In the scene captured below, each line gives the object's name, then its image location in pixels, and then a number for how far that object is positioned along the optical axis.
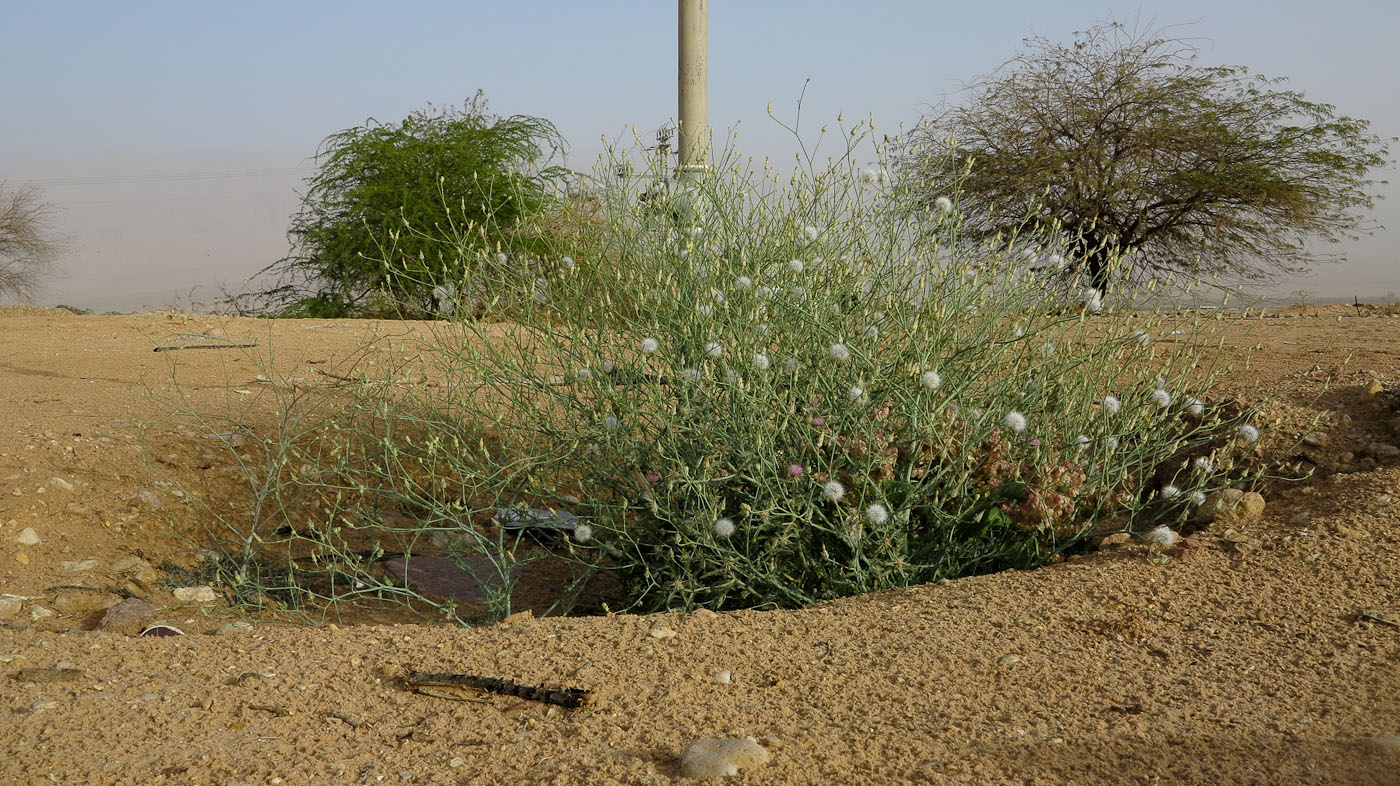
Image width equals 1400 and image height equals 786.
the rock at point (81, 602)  3.50
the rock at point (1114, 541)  3.10
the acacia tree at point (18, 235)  18.75
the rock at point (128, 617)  3.30
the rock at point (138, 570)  3.81
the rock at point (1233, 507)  3.18
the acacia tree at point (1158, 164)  14.34
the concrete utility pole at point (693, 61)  7.35
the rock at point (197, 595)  3.66
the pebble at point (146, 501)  4.25
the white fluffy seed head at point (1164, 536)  2.85
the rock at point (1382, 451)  3.58
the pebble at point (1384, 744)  1.82
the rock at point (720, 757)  1.84
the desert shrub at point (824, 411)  3.01
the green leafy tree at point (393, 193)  12.84
